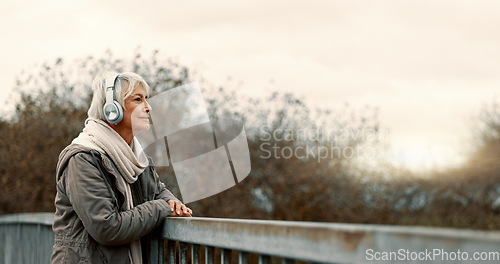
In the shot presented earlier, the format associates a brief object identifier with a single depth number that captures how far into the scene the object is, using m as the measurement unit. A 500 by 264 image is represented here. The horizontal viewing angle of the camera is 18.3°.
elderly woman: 5.22
